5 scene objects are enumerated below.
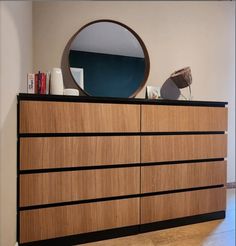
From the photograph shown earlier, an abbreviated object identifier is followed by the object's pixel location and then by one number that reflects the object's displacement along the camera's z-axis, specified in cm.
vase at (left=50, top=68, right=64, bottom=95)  171
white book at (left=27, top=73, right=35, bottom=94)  162
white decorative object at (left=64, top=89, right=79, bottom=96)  174
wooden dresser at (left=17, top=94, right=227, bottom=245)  152
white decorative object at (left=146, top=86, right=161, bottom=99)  217
